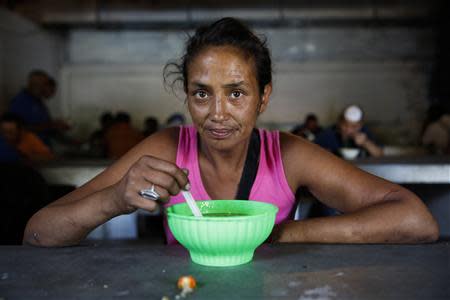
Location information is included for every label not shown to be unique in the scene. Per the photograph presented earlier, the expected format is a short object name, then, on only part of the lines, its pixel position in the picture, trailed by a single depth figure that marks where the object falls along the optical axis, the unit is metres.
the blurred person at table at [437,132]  5.37
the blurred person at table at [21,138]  4.24
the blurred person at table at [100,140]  5.54
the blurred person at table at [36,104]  5.46
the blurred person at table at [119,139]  5.25
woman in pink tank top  1.29
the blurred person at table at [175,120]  5.89
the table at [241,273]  0.89
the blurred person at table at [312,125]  6.43
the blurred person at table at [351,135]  3.85
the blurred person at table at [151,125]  6.99
